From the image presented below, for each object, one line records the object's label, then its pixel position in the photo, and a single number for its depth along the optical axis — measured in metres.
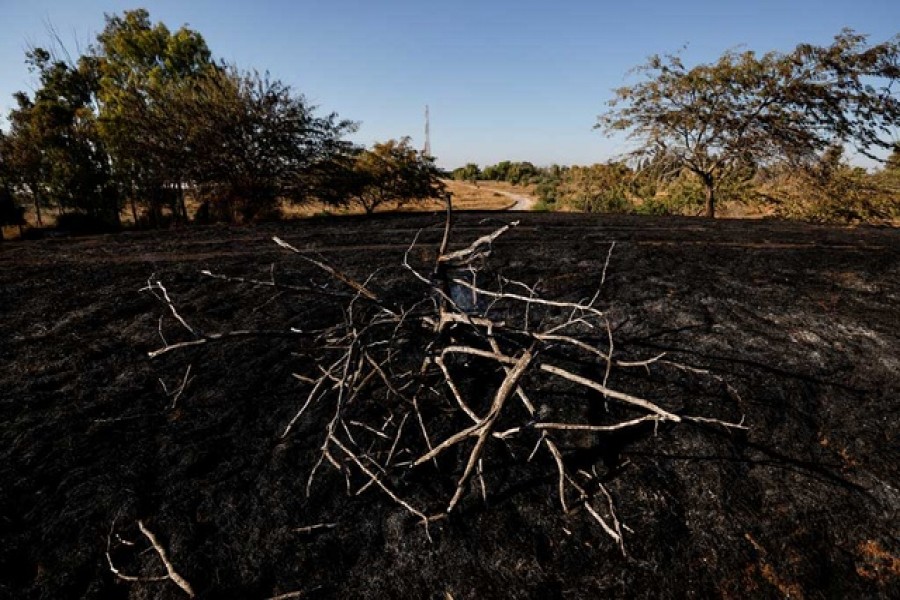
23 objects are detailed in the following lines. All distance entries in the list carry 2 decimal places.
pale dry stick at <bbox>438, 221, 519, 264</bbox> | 2.03
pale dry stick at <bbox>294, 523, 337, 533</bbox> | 2.12
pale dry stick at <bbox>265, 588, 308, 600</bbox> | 1.75
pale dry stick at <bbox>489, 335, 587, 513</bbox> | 1.80
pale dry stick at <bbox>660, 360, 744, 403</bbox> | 2.97
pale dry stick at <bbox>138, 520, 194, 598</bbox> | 1.74
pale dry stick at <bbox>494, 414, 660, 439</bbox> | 1.58
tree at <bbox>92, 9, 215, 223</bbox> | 12.80
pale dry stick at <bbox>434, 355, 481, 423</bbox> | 1.96
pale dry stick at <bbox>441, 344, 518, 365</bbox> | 1.77
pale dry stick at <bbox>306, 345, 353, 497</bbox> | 1.92
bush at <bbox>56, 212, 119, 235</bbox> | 15.03
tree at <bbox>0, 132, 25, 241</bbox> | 14.36
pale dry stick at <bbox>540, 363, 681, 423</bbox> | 1.44
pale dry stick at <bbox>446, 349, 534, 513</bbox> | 1.43
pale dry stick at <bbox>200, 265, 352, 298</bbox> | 2.52
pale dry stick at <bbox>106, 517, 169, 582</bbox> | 1.85
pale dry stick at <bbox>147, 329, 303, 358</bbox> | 2.03
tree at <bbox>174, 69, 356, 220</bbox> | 12.55
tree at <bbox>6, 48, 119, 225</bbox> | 14.96
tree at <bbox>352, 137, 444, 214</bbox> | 15.81
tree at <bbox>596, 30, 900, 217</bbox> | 10.52
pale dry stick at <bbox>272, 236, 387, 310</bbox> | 2.46
